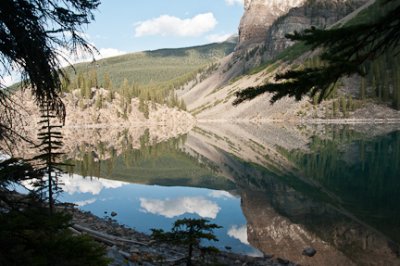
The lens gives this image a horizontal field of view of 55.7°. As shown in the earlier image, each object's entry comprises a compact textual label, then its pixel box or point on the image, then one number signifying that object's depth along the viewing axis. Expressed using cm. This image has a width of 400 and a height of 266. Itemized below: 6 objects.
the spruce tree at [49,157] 1731
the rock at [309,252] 2259
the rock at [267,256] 2199
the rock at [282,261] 2103
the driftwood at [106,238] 1648
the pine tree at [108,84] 17380
